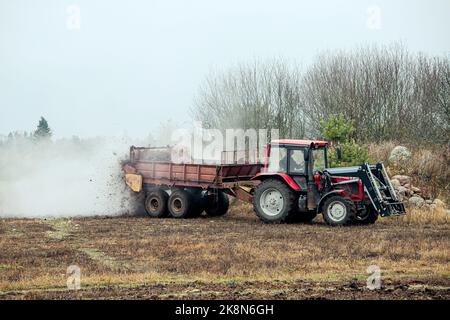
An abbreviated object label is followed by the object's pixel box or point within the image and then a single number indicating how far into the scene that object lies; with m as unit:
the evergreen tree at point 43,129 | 63.67
